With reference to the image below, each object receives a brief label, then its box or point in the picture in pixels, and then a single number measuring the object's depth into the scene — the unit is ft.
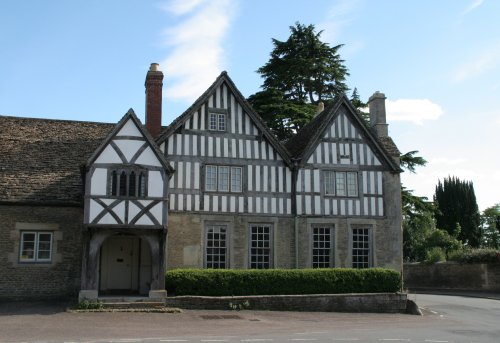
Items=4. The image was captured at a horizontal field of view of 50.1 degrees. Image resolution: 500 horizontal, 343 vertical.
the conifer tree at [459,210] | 169.78
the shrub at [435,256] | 126.72
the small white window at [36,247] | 67.10
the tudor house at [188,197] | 62.34
